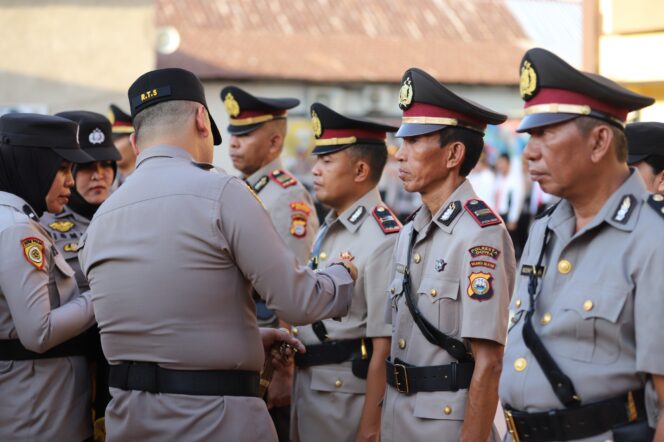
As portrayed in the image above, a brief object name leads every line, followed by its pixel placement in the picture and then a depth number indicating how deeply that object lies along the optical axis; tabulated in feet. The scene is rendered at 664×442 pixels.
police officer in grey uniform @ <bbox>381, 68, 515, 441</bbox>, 21.99
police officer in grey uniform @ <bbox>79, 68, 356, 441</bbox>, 20.16
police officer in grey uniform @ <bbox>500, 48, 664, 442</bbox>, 17.10
